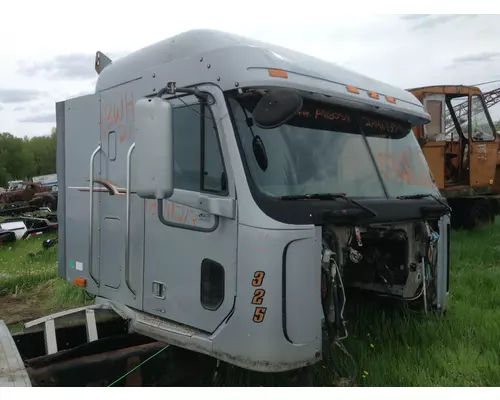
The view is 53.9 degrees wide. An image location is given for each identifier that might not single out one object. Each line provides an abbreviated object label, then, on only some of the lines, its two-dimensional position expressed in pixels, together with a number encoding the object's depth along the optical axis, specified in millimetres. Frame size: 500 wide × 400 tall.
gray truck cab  3016
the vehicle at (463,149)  9859
